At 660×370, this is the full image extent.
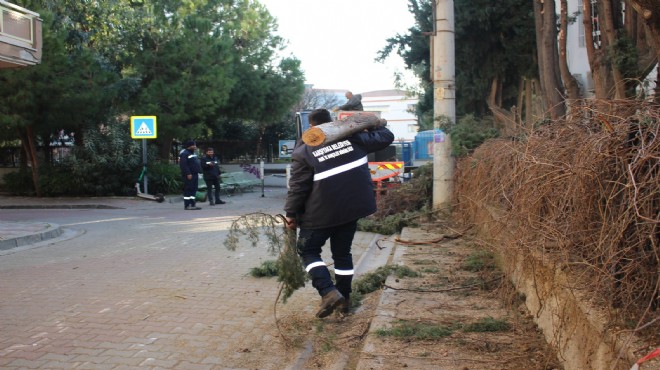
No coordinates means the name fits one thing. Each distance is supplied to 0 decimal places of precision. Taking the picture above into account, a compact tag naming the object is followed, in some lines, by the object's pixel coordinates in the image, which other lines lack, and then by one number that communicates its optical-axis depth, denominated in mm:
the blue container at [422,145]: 24397
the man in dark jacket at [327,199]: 5035
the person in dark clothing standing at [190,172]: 16312
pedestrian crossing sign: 17953
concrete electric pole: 10500
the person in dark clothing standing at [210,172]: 17453
